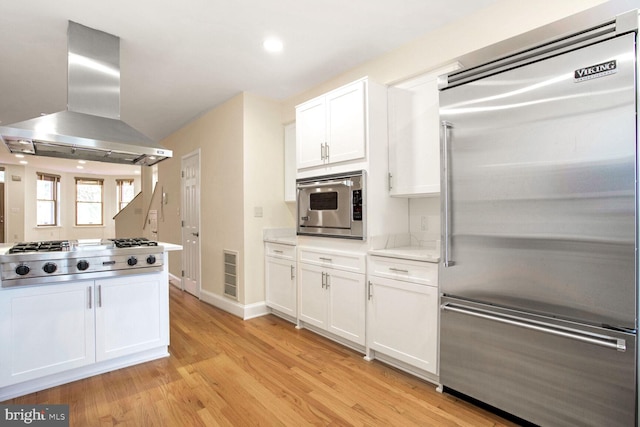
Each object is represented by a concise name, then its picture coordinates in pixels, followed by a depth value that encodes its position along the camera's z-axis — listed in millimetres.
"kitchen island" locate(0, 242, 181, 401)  2105
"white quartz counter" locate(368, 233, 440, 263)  2289
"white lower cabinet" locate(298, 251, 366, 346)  2723
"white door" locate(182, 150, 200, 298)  4789
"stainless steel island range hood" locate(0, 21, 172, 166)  2301
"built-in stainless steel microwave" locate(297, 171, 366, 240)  2729
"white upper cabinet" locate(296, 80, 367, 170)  2748
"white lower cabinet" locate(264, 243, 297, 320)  3465
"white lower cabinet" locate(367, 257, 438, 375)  2213
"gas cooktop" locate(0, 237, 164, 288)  2080
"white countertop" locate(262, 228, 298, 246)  3625
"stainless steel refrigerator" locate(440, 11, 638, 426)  1479
